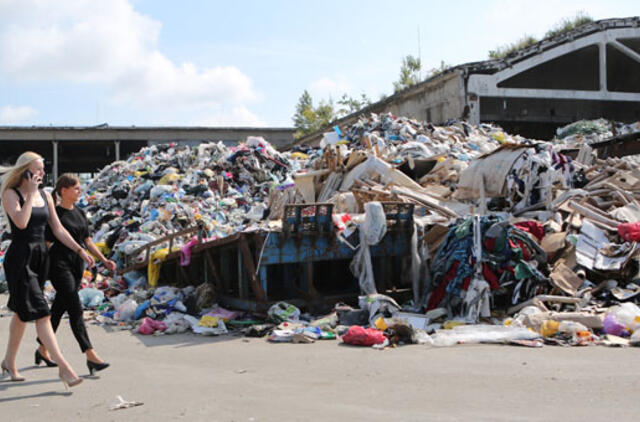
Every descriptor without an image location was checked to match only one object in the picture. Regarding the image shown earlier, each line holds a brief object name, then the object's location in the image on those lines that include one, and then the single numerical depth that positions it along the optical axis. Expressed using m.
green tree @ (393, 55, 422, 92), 54.72
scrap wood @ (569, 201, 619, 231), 8.02
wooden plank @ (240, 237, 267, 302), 7.23
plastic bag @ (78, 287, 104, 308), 9.61
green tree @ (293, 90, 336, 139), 58.72
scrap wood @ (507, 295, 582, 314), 6.85
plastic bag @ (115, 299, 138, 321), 8.21
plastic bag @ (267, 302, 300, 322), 7.00
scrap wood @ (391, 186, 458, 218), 8.91
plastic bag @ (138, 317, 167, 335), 7.27
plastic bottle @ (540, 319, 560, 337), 5.98
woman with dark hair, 4.80
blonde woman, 4.35
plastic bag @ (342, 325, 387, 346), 5.91
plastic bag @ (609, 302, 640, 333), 5.99
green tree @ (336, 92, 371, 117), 52.28
